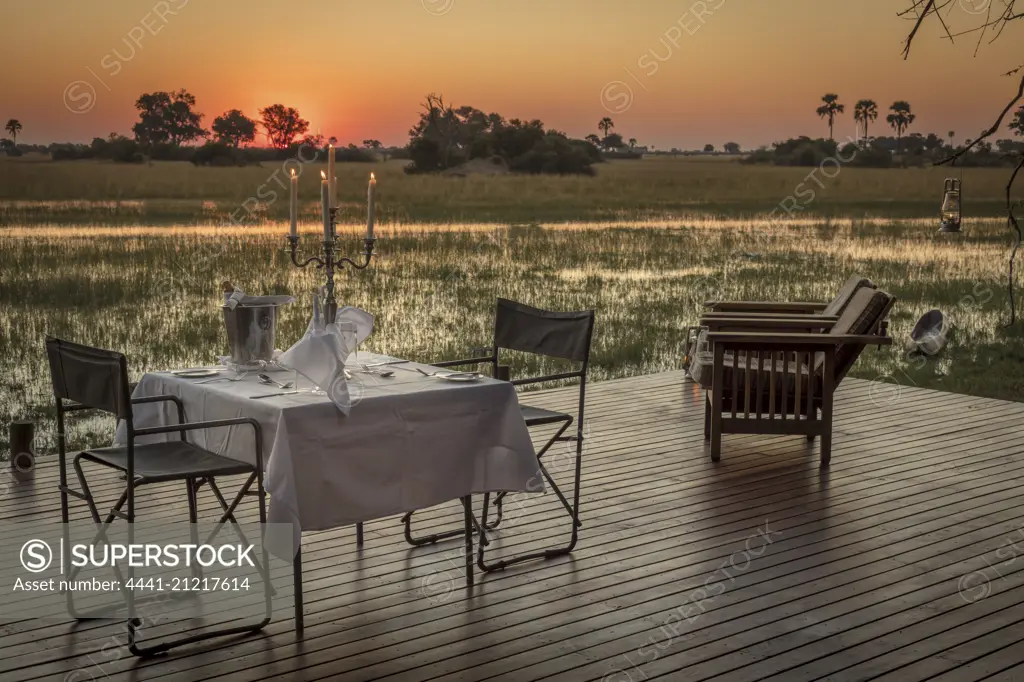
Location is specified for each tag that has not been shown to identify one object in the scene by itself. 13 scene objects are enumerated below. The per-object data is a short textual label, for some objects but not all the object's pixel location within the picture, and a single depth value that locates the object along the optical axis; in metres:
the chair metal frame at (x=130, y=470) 2.96
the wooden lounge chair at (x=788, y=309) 6.13
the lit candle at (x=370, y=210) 3.43
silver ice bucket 3.69
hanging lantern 6.90
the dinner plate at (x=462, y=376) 3.52
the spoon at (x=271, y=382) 3.43
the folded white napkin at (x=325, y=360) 3.14
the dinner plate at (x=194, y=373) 3.64
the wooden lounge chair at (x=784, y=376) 5.28
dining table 3.10
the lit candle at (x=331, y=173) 3.31
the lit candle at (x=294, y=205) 3.37
